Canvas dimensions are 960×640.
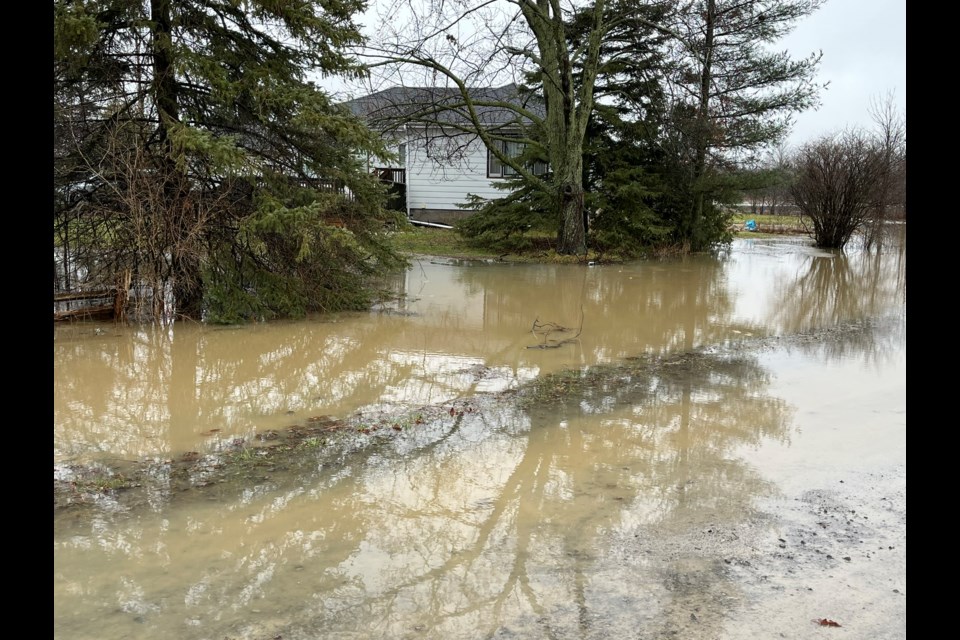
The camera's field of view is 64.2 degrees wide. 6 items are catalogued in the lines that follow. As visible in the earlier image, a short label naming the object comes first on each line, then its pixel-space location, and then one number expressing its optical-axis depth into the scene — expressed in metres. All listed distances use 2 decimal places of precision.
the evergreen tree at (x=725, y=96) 21.39
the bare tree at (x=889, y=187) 25.59
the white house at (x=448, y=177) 28.59
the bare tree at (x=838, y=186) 24.67
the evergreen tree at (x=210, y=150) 9.83
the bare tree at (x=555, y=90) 18.33
